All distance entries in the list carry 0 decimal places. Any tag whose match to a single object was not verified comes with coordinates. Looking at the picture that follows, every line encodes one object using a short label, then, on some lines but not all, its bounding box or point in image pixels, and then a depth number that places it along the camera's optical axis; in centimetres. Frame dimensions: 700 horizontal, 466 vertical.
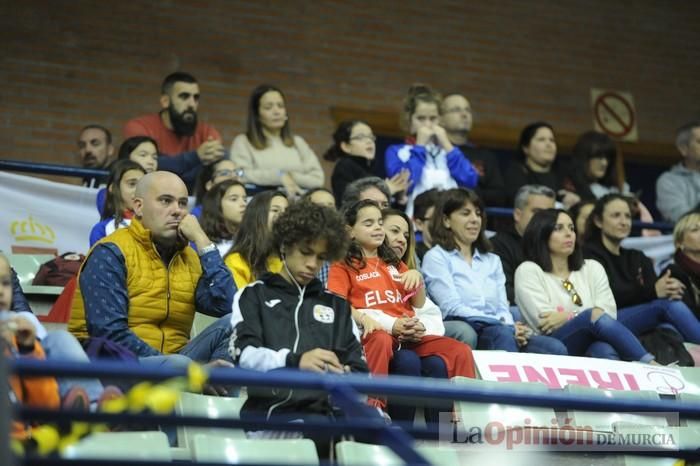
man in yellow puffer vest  1037
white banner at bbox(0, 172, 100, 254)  1468
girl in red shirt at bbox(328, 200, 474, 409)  1109
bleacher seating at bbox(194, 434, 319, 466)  823
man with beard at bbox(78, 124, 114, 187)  1595
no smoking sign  2184
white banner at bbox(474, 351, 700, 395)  1158
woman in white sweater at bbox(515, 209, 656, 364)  1316
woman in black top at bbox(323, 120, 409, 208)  1545
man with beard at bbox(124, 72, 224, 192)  1577
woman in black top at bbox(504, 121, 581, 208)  1681
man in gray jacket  1814
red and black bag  1331
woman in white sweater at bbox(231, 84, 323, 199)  1552
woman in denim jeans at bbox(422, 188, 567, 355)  1286
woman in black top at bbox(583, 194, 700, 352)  1448
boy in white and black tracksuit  893
